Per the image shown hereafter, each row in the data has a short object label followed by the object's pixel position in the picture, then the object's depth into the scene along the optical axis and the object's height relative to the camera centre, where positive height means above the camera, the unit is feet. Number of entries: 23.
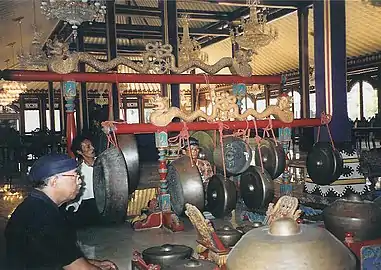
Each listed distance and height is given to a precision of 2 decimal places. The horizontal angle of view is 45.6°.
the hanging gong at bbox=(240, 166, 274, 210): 15.01 -2.22
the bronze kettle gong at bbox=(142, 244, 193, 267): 9.22 -2.68
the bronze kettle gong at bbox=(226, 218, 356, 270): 3.74 -1.11
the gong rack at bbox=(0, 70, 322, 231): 13.64 +0.02
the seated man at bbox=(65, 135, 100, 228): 15.77 -2.42
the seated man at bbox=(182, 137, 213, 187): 16.88 -1.51
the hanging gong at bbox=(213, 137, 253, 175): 15.33 -1.12
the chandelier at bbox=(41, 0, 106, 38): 21.21 +5.61
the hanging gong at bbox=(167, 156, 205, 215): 13.44 -1.85
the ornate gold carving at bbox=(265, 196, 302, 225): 8.63 -1.68
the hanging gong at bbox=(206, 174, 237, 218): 14.12 -2.30
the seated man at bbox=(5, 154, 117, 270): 6.12 -1.32
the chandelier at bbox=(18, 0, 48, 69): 33.36 +5.64
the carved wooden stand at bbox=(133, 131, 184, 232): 14.16 -2.99
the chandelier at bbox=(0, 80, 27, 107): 44.60 +3.84
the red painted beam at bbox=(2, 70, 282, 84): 13.84 +1.62
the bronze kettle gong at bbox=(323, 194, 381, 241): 9.88 -2.20
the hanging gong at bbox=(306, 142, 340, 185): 16.35 -1.60
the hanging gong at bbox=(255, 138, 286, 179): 17.04 -1.39
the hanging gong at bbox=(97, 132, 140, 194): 15.17 -0.96
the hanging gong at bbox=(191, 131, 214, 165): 19.83 -0.91
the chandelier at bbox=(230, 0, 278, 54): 26.78 +5.29
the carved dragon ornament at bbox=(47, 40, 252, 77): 14.01 +2.10
